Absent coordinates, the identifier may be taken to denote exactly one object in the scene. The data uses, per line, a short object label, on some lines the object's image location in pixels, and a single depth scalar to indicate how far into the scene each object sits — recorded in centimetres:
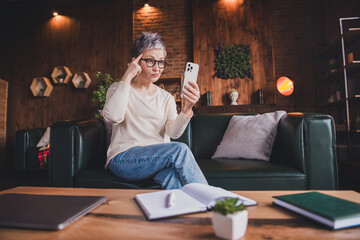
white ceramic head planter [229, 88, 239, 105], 406
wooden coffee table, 49
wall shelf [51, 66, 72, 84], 446
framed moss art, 421
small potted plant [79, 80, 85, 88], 446
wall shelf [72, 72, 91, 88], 443
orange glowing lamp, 395
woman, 111
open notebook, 60
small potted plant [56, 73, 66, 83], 448
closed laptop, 54
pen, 62
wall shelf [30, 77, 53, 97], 452
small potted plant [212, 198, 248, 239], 46
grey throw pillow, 170
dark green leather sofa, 136
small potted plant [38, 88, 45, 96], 457
